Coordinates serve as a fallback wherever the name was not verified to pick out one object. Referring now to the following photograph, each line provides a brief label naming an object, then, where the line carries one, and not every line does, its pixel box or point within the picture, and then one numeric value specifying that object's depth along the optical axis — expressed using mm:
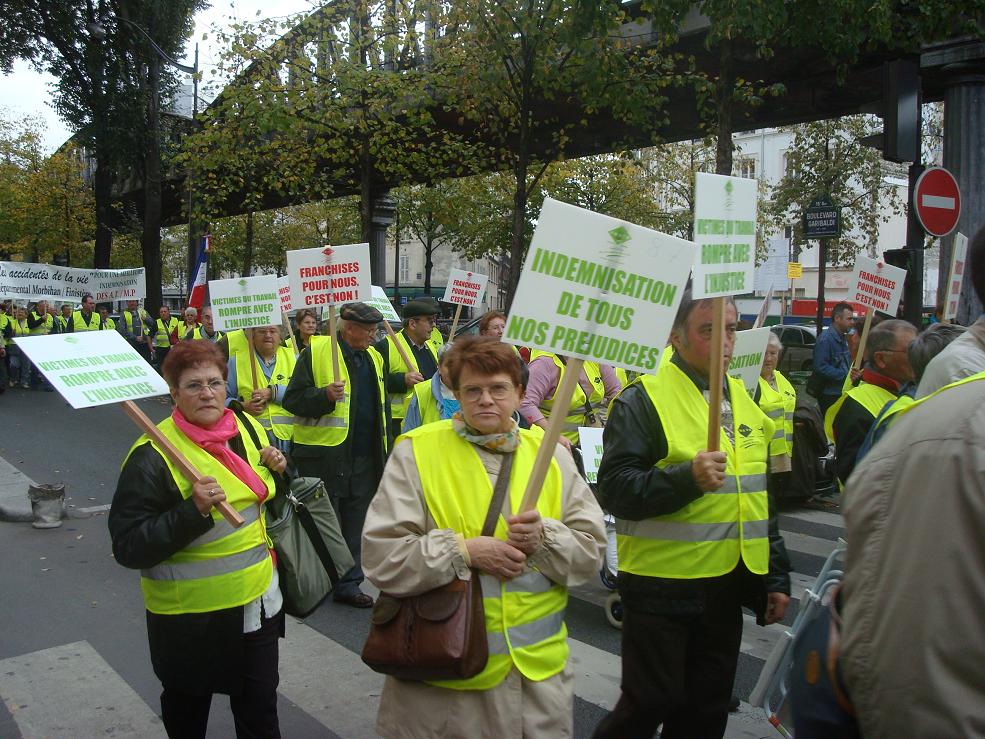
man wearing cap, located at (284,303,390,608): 5879
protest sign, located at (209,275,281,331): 6762
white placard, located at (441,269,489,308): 11052
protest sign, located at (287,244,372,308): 6352
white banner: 18398
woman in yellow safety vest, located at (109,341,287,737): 3033
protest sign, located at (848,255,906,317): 7527
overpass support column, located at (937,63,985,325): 10570
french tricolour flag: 16531
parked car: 25188
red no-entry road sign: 8477
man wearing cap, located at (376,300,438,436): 7289
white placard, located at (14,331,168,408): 3145
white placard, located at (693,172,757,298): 2955
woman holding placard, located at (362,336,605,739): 2516
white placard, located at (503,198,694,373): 2525
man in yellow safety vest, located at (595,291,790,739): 3031
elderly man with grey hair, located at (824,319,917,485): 4551
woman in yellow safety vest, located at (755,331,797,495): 6645
